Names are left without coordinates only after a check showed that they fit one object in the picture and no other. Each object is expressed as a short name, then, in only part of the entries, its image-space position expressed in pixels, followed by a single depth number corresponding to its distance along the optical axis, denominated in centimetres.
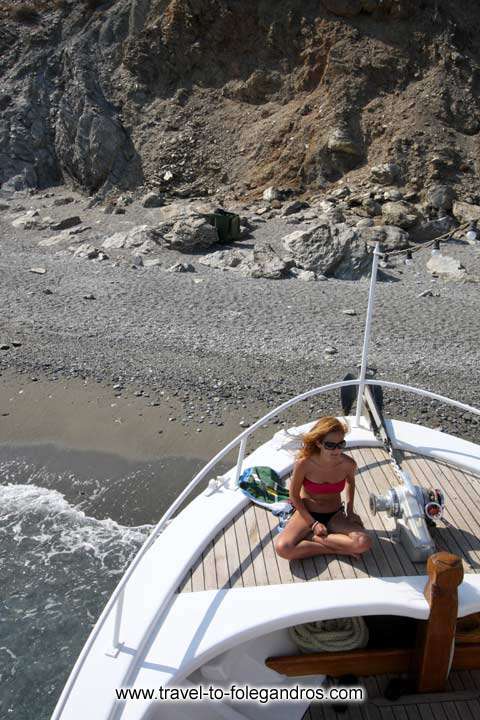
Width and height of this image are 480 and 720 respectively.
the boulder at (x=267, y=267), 1808
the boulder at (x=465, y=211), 2252
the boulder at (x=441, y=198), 2344
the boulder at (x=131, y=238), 2122
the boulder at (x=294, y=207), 2461
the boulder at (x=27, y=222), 2562
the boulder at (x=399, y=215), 2197
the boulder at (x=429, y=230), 2209
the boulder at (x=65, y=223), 2520
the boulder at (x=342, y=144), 2722
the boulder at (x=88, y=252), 2031
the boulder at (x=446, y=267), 1806
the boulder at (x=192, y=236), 2056
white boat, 412
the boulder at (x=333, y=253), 1853
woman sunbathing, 469
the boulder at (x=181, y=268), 1870
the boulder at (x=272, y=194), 2641
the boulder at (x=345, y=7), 2908
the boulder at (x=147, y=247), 2041
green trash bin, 2128
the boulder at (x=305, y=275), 1800
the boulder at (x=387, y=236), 2045
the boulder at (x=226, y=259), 1920
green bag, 554
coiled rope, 454
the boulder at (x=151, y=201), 2705
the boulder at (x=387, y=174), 2545
